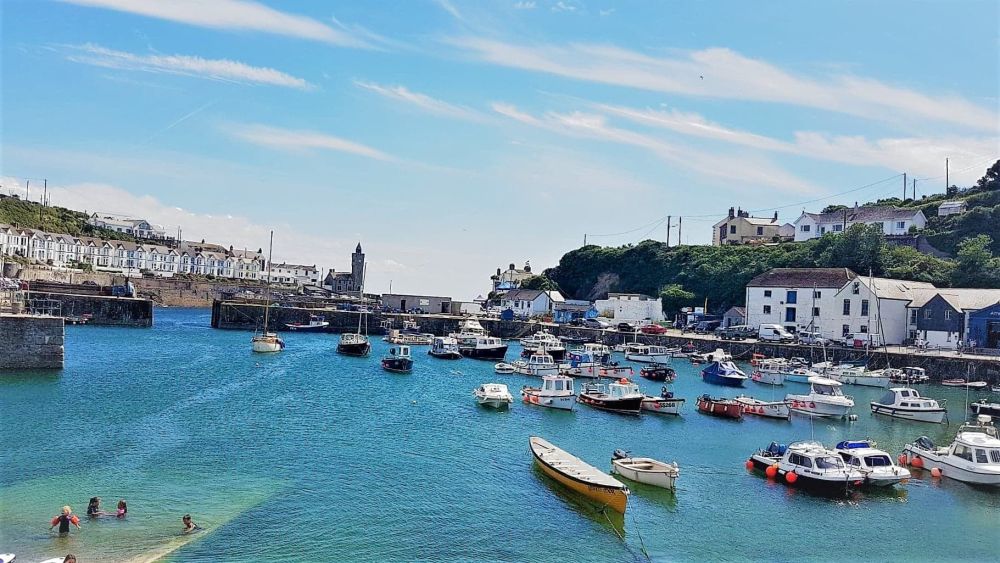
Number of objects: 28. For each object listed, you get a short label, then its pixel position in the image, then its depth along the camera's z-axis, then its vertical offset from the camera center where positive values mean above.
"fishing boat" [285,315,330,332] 103.50 -4.01
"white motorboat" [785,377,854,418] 42.75 -4.53
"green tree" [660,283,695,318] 104.50 +2.12
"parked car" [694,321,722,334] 92.21 -1.35
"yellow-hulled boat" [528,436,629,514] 24.36 -5.66
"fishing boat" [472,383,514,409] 43.12 -5.15
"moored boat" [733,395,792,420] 42.28 -5.04
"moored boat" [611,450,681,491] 27.03 -5.70
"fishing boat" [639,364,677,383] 58.19 -4.64
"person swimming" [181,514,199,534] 21.50 -6.62
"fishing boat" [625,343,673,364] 70.06 -3.84
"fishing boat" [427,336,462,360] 71.19 -4.36
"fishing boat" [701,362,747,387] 56.84 -4.37
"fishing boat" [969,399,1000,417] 42.38 -4.40
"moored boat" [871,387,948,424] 41.47 -4.47
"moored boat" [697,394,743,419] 42.03 -5.07
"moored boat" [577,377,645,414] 42.42 -4.95
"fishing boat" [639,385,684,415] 42.94 -5.13
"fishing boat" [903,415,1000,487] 29.17 -5.17
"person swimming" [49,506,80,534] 20.84 -6.47
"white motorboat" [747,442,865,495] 27.61 -5.51
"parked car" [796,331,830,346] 73.50 -1.76
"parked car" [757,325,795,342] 78.24 -1.55
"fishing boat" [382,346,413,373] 59.56 -4.87
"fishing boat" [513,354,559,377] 60.03 -4.67
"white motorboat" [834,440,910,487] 28.22 -5.31
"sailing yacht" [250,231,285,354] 72.62 -4.81
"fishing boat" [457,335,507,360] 72.19 -4.28
